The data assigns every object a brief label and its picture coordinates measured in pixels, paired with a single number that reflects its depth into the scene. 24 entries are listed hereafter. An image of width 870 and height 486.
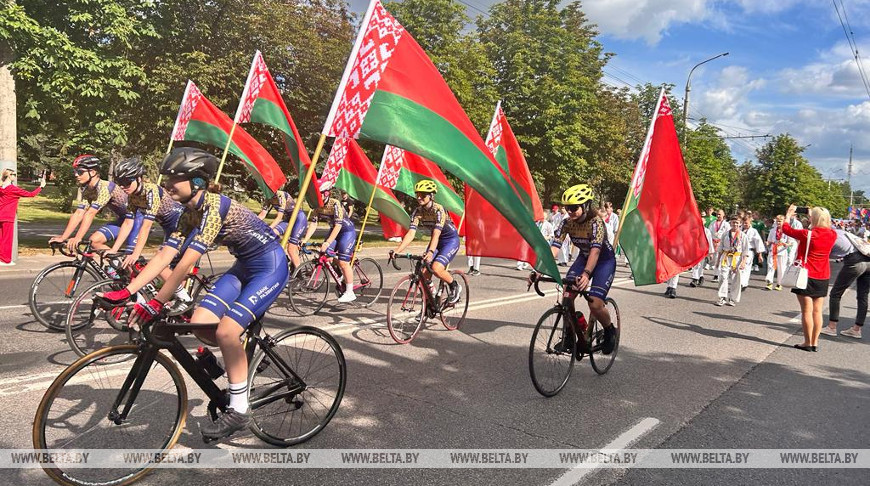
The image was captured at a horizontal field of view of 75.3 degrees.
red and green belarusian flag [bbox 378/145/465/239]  9.78
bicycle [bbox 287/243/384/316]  8.28
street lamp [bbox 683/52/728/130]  30.45
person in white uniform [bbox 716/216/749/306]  11.27
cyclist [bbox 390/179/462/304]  7.46
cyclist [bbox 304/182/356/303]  8.82
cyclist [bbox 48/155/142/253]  6.00
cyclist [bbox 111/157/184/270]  5.57
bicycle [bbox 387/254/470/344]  7.06
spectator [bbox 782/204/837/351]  7.35
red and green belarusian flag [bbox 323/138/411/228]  10.20
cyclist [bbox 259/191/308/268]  9.01
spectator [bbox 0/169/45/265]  10.50
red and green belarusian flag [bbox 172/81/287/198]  9.22
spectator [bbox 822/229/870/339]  8.23
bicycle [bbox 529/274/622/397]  5.11
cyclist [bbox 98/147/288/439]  3.24
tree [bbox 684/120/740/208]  51.19
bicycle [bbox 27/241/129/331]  6.18
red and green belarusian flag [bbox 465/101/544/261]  7.31
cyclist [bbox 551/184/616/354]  5.46
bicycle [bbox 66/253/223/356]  5.43
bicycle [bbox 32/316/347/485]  3.03
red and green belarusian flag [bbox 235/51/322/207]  8.07
